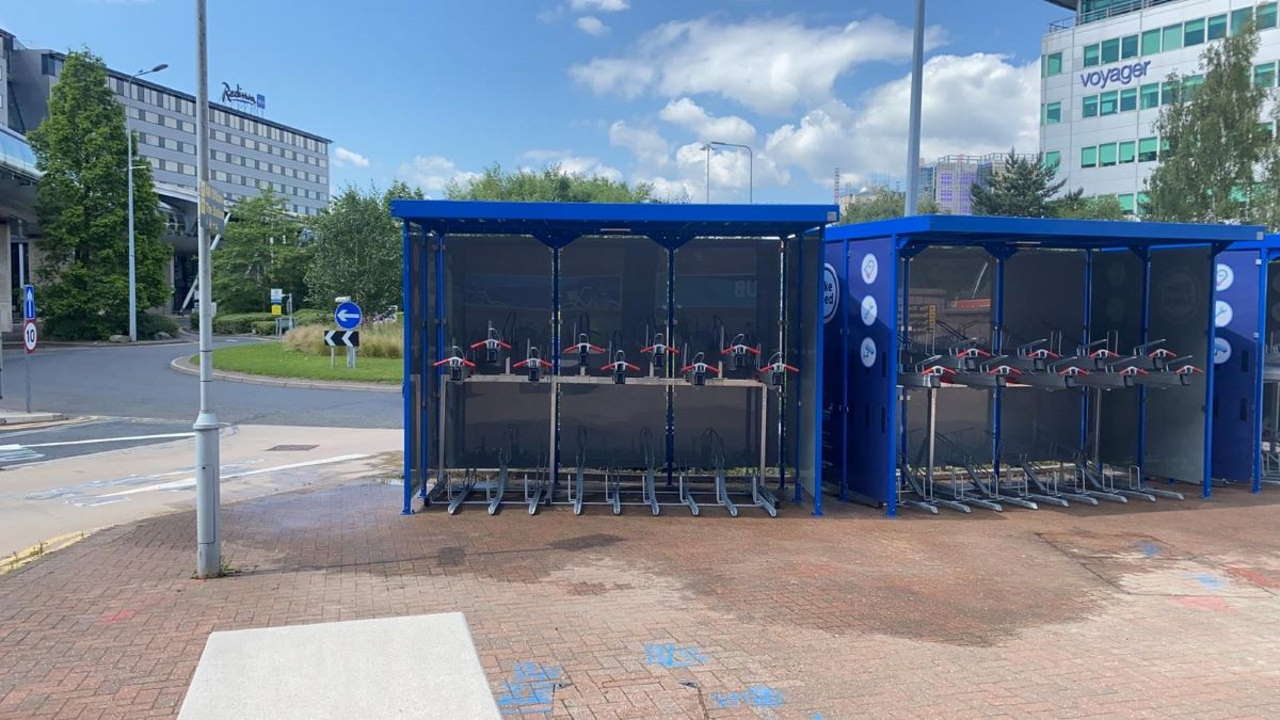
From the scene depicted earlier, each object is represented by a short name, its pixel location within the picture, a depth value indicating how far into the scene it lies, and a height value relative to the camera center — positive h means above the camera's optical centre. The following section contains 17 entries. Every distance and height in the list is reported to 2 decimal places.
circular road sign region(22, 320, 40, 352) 18.23 -0.42
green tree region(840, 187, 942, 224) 56.47 +7.59
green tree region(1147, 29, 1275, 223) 22.23 +4.54
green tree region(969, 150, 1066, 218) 38.19 +5.77
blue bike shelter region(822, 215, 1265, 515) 9.22 -0.47
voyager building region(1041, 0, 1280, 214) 46.69 +14.02
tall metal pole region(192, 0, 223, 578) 6.39 -0.73
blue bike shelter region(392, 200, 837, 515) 9.31 -0.43
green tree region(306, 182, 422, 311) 32.38 +2.38
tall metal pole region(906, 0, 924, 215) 11.26 +2.84
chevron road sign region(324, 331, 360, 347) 19.80 -0.49
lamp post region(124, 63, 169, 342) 41.06 +1.02
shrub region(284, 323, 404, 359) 29.72 -0.83
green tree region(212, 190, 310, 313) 59.62 +3.97
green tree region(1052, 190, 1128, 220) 38.69 +5.12
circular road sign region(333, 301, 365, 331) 18.64 +0.03
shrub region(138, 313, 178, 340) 43.94 -0.47
